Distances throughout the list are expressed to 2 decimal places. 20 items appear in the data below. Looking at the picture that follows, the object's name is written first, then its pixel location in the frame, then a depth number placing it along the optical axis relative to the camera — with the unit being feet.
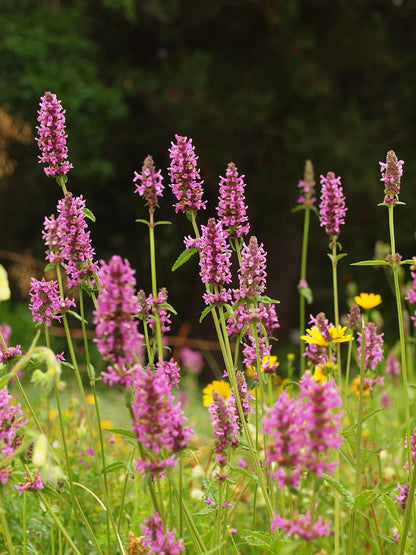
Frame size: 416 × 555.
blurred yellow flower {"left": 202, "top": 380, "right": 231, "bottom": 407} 7.86
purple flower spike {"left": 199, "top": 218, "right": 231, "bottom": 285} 6.66
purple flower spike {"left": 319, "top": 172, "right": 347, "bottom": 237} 7.06
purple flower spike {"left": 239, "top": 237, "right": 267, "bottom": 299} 6.72
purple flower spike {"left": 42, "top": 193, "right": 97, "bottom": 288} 6.66
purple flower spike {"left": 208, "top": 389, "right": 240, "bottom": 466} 6.55
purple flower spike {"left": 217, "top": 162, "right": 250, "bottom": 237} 6.78
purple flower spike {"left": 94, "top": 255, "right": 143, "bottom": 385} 6.15
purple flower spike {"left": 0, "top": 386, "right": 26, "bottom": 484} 6.29
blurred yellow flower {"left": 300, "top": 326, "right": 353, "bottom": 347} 6.94
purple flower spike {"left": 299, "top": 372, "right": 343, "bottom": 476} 6.03
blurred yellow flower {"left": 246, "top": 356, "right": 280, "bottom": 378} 7.11
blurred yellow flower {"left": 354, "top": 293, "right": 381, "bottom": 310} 7.58
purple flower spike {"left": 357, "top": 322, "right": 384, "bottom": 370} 7.31
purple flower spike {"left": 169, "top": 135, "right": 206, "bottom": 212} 6.73
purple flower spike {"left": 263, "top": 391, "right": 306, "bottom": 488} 6.05
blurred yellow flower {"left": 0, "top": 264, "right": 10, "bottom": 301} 6.23
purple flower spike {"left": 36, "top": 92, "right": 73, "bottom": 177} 6.83
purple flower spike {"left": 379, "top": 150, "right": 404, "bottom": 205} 6.83
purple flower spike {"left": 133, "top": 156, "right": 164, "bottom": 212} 6.78
